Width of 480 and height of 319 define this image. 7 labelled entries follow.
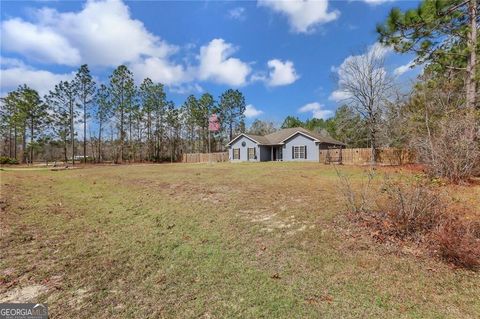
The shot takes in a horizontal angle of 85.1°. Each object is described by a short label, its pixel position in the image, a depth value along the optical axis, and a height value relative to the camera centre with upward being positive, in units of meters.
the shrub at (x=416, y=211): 4.55 -0.94
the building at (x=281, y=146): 28.86 +1.57
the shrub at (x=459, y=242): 3.80 -1.31
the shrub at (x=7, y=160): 34.22 +0.08
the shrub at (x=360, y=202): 5.65 -1.02
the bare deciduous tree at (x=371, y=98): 22.87 +5.45
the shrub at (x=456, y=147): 8.22 +0.36
